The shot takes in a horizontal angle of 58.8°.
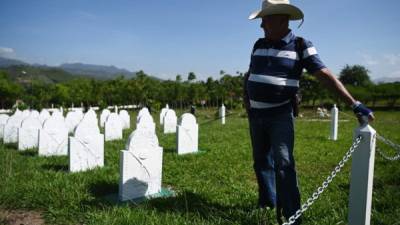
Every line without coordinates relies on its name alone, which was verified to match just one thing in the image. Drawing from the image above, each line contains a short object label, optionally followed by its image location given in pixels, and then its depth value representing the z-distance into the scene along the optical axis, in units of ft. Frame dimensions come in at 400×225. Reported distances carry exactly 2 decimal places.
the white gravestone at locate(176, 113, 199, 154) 26.66
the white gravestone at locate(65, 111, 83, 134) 40.78
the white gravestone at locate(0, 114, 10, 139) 34.78
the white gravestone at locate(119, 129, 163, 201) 15.19
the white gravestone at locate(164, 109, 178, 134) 42.09
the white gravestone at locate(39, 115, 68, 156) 25.14
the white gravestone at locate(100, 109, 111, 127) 48.51
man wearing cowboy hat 11.05
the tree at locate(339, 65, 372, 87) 198.90
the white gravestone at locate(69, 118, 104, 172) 19.88
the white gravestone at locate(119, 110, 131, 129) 49.17
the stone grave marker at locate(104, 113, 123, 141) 35.36
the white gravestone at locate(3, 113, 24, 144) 32.48
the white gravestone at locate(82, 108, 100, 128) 40.87
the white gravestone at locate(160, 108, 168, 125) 51.26
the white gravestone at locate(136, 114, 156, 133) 31.22
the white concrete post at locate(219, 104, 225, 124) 61.16
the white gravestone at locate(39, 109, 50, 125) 37.46
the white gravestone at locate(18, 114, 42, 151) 28.35
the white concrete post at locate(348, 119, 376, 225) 8.85
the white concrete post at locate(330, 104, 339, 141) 35.35
